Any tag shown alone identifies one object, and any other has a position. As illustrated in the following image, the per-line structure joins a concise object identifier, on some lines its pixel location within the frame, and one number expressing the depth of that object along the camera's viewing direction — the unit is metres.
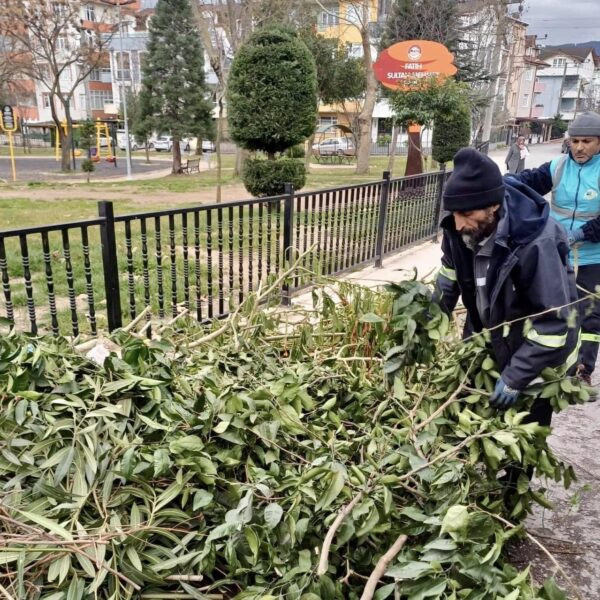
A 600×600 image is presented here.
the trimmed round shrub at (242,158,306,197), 11.52
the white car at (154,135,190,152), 52.09
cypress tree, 26.34
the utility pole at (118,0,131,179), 23.80
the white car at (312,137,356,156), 40.38
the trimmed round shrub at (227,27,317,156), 11.05
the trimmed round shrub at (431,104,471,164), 15.91
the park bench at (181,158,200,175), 26.06
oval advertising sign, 14.20
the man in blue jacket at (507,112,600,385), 3.86
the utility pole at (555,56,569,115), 79.12
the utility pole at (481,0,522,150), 23.53
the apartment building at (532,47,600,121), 84.12
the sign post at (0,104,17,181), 19.73
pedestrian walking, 14.40
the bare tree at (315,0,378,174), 21.05
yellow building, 21.05
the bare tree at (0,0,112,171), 22.55
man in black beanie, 2.13
